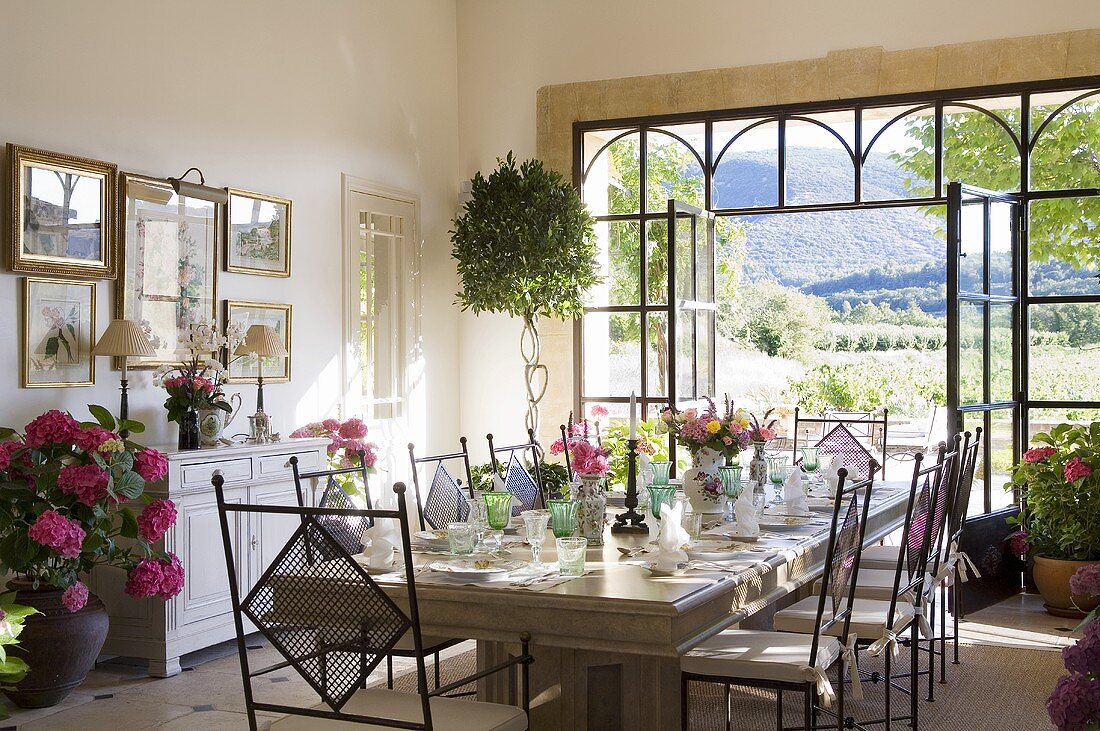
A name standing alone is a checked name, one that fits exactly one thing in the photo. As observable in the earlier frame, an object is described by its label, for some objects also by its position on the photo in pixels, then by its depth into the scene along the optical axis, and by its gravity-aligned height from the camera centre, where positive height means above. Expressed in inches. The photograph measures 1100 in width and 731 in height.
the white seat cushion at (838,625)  153.3 -35.3
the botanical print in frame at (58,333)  195.8 +6.5
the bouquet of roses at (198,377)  214.4 -1.5
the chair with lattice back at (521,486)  183.5 -19.5
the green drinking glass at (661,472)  175.6 -16.4
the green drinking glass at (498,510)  144.5 -18.4
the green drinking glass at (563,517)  139.6 -18.7
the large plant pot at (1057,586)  245.4 -48.6
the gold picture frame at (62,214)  193.0 +27.9
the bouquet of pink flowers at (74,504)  173.3 -21.5
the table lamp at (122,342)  202.2 +4.9
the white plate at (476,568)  124.7 -22.8
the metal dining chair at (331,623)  106.8 -24.8
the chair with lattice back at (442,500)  170.9 -20.2
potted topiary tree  291.9 +32.3
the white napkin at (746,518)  154.5 -20.8
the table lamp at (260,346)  237.5 +4.9
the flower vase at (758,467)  192.5 -17.2
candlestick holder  160.2 -21.8
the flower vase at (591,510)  152.3 -19.4
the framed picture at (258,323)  241.6 +9.1
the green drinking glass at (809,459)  209.6 -17.3
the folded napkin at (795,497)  178.5 -20.7
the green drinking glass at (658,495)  158.1 -18.0
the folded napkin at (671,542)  129.3 -20.8
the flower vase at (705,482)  179.9 -18.7
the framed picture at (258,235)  241.9 +29.9
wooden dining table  113.1 -27.1
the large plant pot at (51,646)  177.2 -44.2
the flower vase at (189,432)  211.8 -12.0
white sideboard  198.7 -36.5
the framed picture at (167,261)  216.2 +21.6
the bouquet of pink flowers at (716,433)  184.5 -10.8
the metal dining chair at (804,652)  131.0 -34.7
